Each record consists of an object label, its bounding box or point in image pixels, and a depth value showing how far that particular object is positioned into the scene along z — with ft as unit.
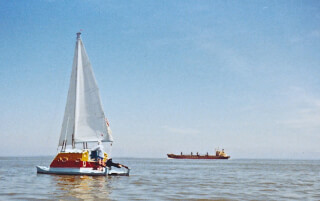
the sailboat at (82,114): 102.99
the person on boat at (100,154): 96.48
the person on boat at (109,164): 98.68
